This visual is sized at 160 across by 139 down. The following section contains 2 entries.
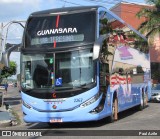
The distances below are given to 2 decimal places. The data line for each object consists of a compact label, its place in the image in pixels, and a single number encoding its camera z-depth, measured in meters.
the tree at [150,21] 39.12
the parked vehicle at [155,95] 29.25
